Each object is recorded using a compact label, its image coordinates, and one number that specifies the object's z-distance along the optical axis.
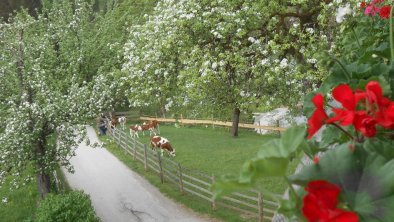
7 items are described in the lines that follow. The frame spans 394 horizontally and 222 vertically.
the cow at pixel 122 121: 31.53
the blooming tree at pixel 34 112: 13.07
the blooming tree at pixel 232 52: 10.09
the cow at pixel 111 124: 29.20
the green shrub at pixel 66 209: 11.86
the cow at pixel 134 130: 28.17
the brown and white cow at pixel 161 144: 21.84
